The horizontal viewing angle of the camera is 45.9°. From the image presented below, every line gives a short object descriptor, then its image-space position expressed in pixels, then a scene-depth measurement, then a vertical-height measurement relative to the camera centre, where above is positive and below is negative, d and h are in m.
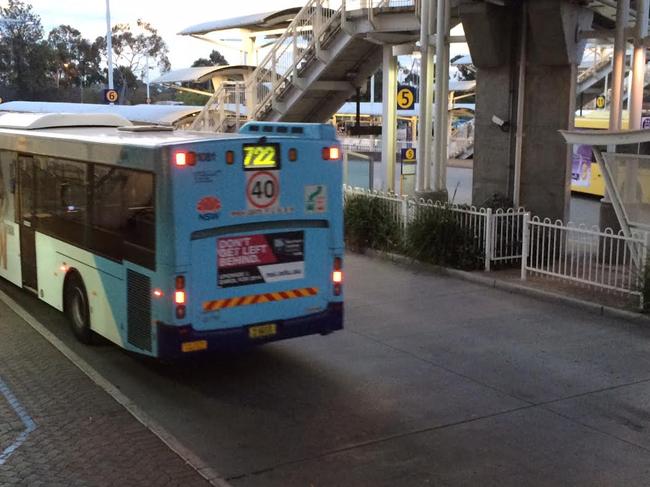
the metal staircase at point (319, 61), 16.08 +1.88
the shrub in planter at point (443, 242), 12.43 -1.64
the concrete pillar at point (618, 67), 12.92 +1.28
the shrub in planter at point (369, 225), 14.16 -1.55
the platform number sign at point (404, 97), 17.58 +1.01
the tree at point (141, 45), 81.19 +10.40
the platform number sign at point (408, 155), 17.33 -0.31
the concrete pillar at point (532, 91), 12.62 +0.86
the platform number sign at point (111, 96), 31.00 +1.84
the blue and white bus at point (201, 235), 6.94 -0.91
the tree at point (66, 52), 66.69 +8.42
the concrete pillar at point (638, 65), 12.87 +1.32
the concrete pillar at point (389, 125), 17.44 +0.38
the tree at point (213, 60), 103.50 +11.18
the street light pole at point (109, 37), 36.88 +5.02
